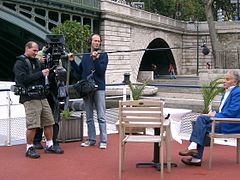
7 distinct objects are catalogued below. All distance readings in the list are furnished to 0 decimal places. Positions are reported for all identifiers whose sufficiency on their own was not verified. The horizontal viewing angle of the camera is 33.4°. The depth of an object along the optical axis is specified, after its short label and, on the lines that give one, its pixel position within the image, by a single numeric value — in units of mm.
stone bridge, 16924
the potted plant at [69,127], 6725
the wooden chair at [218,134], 5038
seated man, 5221
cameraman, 5634
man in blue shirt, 6193
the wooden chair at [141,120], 4783
